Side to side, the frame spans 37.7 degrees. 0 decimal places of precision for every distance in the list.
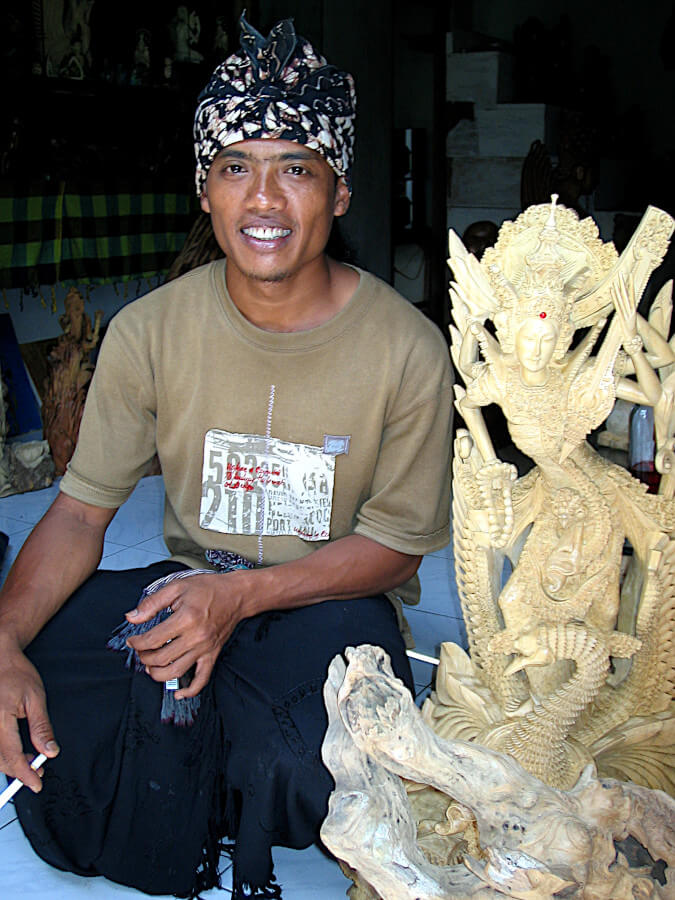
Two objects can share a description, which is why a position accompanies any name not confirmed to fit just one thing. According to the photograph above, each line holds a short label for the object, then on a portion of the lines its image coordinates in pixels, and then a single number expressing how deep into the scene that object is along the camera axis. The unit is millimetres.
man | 1510
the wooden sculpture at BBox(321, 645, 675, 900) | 1129
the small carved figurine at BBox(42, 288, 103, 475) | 3859
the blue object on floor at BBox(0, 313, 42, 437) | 4039
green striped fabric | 3691
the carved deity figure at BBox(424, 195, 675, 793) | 1524
